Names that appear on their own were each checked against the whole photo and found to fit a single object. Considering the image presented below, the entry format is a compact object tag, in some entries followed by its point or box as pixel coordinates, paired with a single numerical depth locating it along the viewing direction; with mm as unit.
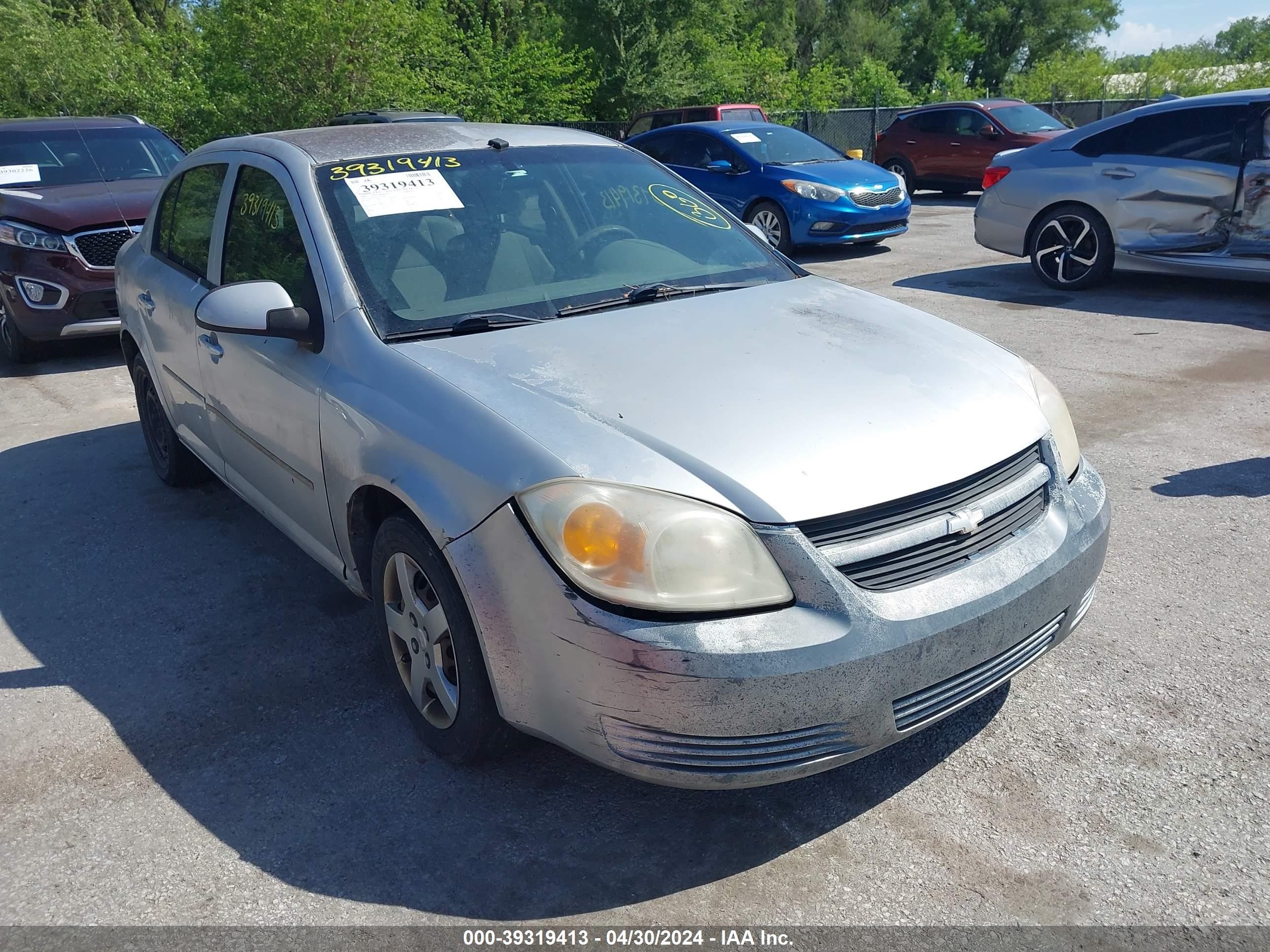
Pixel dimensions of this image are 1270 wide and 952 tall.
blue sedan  11961
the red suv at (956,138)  17031
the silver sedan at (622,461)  2379
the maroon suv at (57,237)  8117
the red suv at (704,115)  19156
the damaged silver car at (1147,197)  8250
